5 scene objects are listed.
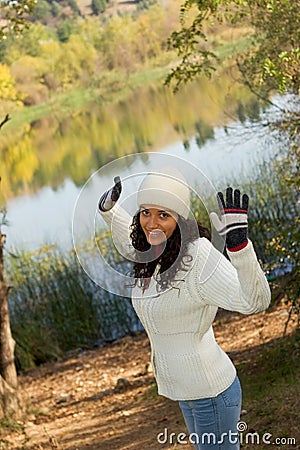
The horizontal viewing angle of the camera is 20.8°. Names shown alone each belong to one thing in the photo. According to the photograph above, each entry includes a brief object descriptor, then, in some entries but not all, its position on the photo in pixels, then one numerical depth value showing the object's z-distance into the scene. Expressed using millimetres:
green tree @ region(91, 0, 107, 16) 50272
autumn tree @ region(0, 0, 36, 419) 5391
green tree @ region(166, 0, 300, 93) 4188
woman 2352
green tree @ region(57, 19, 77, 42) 44344
